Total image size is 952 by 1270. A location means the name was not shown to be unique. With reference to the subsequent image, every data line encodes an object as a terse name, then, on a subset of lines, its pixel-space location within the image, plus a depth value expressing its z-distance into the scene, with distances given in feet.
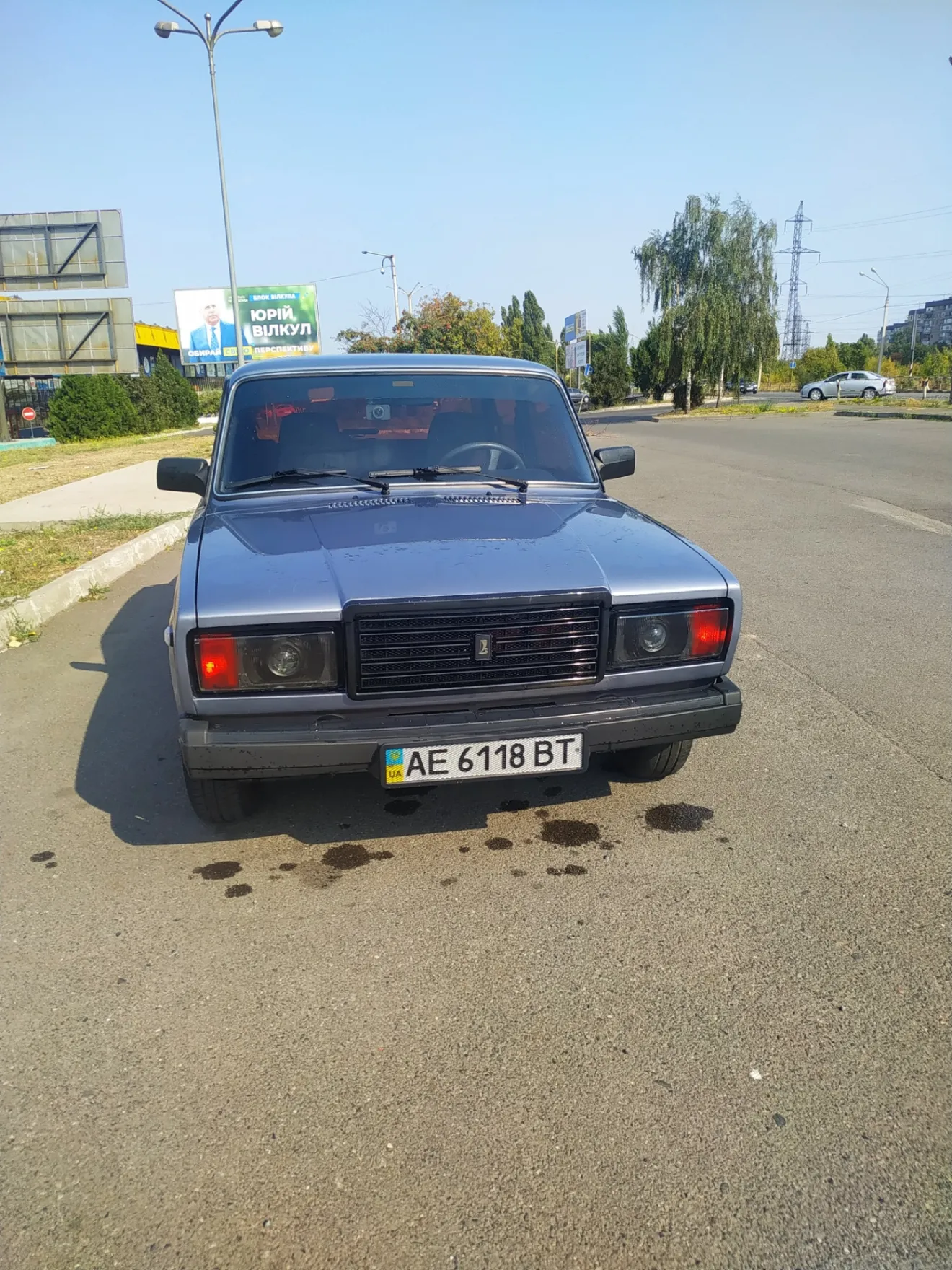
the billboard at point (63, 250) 108.68
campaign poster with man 126.82
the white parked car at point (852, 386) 164.35
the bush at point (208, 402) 140.67
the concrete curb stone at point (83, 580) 21.38
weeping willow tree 134.41
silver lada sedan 9.43
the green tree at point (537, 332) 252.62
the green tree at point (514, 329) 187.73
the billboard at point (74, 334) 113.09
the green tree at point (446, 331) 129.80
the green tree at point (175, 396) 120.98
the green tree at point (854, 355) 292.61
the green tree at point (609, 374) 222.89
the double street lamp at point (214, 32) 71.26
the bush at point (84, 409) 104.58
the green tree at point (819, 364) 255.50
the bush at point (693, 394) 149.01
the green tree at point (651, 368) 144.15
